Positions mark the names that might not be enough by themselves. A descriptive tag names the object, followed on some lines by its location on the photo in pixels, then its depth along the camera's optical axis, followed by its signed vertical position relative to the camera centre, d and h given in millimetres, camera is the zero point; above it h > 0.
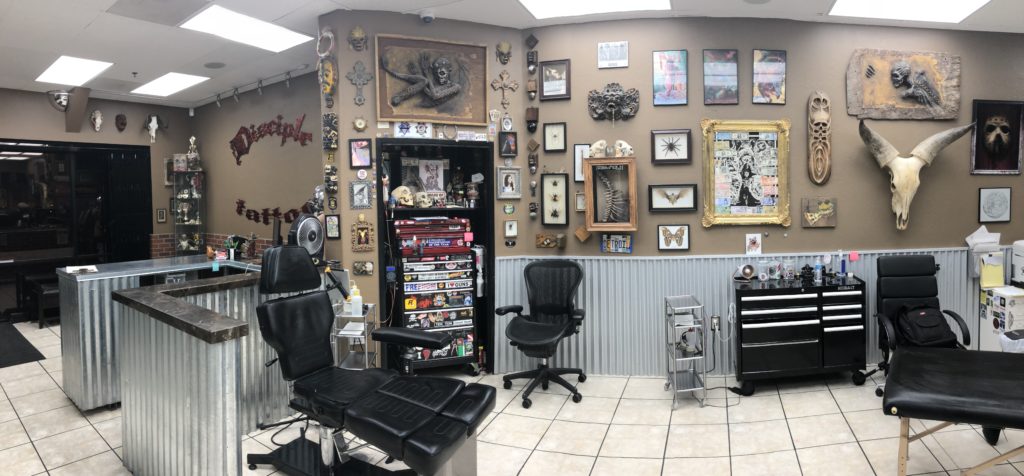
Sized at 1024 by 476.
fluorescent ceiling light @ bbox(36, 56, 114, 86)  5437 +1688
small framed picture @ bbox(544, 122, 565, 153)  4656 +734
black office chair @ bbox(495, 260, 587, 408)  4203 -771
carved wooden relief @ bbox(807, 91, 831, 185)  4531 +687
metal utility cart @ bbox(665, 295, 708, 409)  4023 -999
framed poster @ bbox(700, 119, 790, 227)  4543 +379
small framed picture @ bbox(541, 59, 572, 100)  4633 +1234
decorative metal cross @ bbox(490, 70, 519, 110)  4648 +1202
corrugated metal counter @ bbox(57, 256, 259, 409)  3795 -806
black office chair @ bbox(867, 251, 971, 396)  4266 -578
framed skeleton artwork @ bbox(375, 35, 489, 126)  4344 +1187
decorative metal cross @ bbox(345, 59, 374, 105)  4281 +1186
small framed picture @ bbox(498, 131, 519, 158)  4645 +675
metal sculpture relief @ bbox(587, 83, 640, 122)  4555 +1013
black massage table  2422 -866
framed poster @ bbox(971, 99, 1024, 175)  4750 +688
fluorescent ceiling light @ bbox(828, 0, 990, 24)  4199 +1691
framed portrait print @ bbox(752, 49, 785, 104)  4531 +1211
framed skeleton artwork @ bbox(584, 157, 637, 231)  4449 +193
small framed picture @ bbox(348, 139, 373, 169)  4308 +567
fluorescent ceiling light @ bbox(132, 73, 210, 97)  6075 +1700
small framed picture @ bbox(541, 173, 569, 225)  4668 +180
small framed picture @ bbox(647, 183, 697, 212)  4566 +173
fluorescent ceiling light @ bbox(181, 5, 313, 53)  4199 +1666
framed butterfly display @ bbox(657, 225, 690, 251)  4602 -179
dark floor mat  5219 -1311
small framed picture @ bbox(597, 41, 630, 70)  4562 +1433
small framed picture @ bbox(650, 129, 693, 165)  4543 +632
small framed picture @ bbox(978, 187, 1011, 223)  4781 +78
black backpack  3979 -884
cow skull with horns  4508 +483
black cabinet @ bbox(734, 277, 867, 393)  4137 -903
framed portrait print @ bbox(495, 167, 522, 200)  4676 +338
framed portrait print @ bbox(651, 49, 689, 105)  4535 +1213
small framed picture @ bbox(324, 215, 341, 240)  4348 -32
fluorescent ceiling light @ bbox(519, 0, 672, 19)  4198 +1730
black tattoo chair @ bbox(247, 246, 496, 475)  2285 -869
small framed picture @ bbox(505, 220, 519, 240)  4719 -83
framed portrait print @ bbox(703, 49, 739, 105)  4520 +1229
